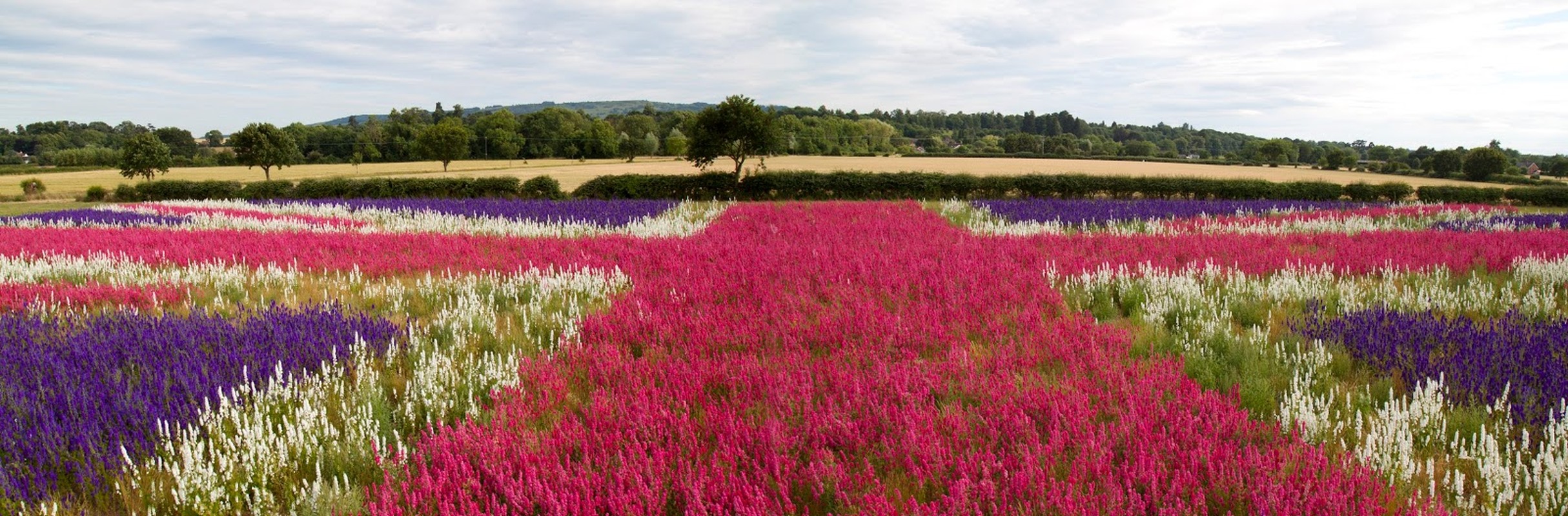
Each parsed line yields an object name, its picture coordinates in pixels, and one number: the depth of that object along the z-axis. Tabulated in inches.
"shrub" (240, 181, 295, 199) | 1152.8
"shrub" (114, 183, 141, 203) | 1226.0
